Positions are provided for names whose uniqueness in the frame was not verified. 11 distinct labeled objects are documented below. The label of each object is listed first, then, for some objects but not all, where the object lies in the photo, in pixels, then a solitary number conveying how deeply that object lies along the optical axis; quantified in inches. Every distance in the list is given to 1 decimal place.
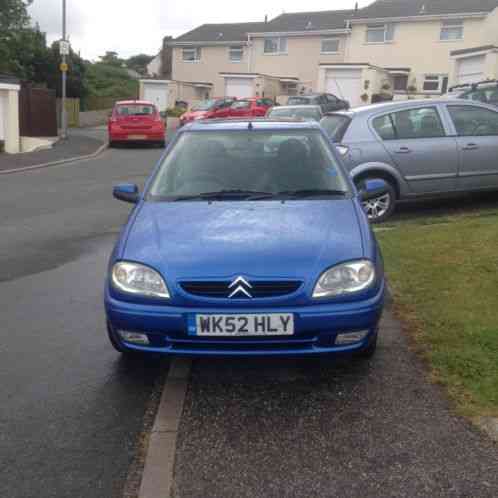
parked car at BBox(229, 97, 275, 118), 1140.5
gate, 954.7
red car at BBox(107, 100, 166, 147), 889.5
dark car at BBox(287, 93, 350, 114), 1058.7
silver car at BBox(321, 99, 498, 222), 335.9
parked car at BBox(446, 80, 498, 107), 610.5
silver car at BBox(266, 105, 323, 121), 639.8
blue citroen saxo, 138.0
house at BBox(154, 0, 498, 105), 1494.8
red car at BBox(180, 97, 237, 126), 1122.0
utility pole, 949.2
